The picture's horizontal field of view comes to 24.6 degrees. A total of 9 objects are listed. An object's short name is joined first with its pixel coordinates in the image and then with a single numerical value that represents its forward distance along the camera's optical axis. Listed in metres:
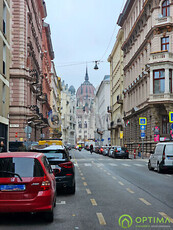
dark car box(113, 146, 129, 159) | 46.09
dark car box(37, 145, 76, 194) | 12.73
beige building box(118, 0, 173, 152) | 41.91
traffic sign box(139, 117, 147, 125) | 42.41
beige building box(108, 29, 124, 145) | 73.73
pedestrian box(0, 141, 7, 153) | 18.88
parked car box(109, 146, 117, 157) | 50.04
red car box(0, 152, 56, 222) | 7.92
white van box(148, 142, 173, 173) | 22.73
